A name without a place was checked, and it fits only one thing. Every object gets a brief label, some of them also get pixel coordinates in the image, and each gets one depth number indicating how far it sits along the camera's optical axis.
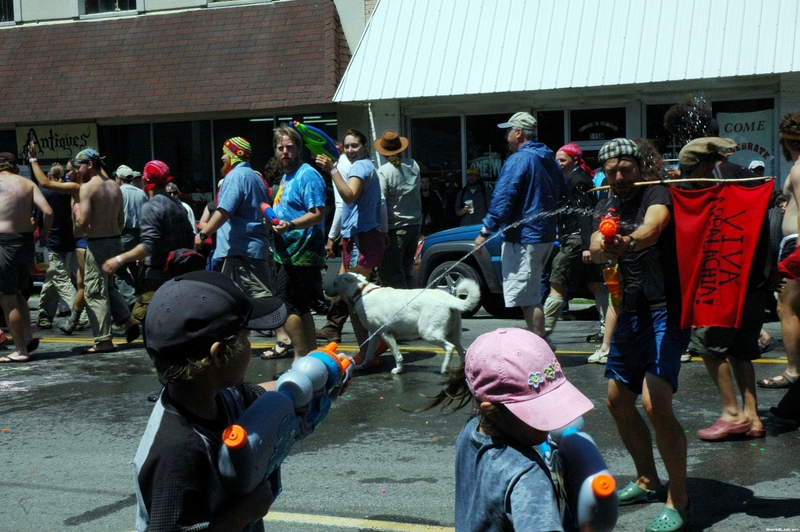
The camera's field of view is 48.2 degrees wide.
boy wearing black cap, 2.02
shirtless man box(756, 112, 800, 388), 5.67
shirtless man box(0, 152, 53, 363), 8.52
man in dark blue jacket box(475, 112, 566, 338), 7.55
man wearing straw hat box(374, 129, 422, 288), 9.25
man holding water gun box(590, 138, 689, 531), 4.06
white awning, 13.32
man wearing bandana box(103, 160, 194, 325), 7.91
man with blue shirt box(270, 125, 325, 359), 7.44
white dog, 7.29
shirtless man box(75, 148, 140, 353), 8.90
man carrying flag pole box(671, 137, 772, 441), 4.25
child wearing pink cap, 2.18
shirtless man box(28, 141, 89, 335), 9.82
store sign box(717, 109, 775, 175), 13.86
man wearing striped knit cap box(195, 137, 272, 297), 7.86
